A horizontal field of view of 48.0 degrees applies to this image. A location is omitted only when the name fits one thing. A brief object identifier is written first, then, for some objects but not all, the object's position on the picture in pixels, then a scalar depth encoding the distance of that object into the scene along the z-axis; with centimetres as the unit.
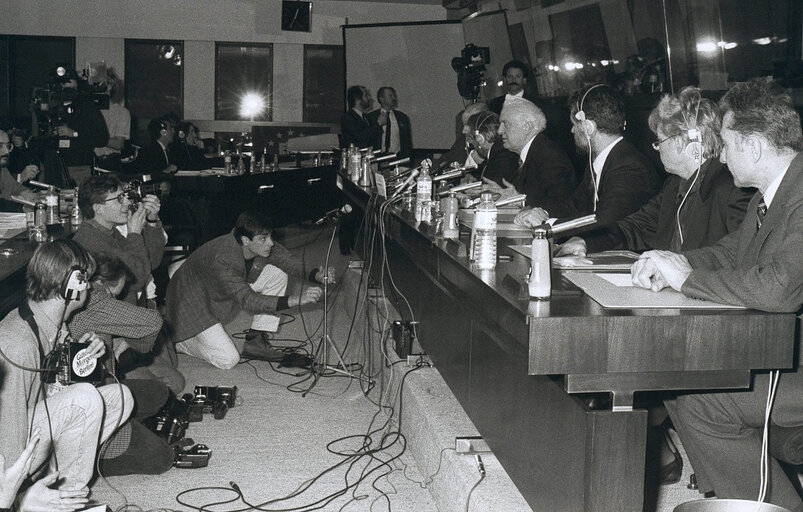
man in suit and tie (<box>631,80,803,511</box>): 197
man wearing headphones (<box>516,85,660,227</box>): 332
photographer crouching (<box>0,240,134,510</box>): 230
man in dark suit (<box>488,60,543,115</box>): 675
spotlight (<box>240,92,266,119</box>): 1268
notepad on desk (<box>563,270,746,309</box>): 190
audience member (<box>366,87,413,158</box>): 957
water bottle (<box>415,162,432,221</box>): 365
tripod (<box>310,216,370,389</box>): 438
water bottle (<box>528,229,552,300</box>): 197
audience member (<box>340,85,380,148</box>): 916
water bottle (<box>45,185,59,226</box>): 433
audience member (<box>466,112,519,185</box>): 492
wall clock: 1241
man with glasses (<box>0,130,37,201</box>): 522
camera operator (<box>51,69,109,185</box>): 779
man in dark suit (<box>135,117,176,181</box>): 749
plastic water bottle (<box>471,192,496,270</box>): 244
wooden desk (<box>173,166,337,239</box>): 722
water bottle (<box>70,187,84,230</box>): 447
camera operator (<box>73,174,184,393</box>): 387
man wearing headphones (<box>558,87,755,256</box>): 260
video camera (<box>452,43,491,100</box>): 855
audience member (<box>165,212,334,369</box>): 448
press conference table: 181
